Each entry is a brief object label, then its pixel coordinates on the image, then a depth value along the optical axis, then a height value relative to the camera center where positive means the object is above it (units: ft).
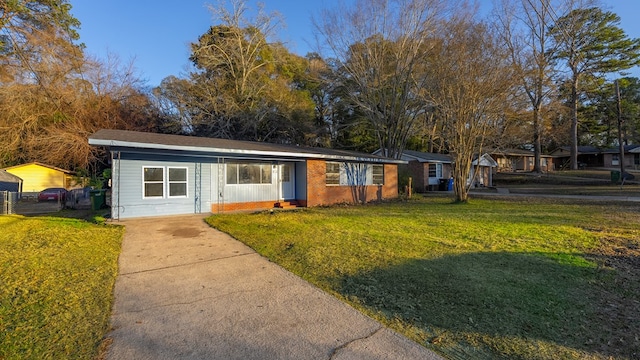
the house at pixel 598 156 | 141.28 +10.13
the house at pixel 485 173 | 100.56 +2.34
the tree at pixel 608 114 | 132.05 +27.42
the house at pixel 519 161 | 138.65 +8.20
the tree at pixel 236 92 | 84.48 +24.12
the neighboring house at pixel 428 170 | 86.19 +3.08
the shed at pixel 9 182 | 62.66 +0.98
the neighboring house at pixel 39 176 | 73.87 +2.40
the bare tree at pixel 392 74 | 71.72 +25.67
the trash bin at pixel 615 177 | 86.69 +0.45
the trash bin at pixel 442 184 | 88.99 -0.77
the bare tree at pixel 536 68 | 55.86 +21.81
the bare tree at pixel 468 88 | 48.26 +13.86
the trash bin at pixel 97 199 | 46.34 -1.82
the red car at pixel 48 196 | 67.10 -1.89
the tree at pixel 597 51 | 108.78 +43.26
